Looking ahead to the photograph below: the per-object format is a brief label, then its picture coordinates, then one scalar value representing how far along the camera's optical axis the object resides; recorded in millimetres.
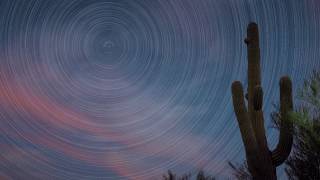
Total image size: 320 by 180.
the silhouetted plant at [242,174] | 16048
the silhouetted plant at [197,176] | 22891
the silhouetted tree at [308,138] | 13484
